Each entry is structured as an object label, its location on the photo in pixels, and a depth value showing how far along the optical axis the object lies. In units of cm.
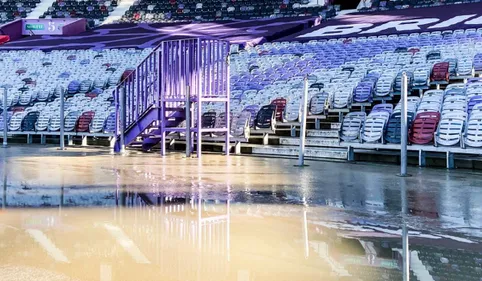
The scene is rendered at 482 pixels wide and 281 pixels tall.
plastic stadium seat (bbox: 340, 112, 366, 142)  1232
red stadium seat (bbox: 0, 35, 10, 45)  3614
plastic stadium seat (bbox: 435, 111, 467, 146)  1073
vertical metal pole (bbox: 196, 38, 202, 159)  1352
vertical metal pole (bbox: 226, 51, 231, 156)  1393
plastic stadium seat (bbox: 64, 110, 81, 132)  1845
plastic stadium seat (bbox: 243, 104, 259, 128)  1492
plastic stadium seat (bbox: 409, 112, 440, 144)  1116
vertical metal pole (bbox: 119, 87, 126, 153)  1504
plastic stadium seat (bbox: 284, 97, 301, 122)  1482
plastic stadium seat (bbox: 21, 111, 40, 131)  1933
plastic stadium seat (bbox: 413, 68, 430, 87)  1523
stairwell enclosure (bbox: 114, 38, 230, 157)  1394
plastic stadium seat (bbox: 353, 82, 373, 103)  1493
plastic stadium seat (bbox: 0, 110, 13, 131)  2001
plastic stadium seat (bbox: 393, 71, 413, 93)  1520
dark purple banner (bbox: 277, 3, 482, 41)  2502
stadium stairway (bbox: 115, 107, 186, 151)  1455
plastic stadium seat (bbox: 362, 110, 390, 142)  1188
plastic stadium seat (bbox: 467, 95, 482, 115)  1141
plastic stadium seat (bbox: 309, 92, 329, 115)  1463
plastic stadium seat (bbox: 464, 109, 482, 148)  1039
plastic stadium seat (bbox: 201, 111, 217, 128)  1504
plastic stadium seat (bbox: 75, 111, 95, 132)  1804
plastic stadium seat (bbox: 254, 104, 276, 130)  1447
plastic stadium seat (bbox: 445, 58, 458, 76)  1573
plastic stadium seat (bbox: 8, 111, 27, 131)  1966
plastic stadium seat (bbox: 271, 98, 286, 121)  1514
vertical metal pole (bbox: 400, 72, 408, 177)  980
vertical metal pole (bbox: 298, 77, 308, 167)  1131
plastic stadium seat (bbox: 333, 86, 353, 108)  1491
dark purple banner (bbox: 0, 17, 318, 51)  2956
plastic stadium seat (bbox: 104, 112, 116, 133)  1738
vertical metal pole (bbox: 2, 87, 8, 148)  1760
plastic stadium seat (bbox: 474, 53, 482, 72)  1548
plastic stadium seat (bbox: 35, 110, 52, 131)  1900
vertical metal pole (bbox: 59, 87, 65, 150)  1600
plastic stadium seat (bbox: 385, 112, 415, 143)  1167
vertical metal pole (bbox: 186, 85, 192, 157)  1367
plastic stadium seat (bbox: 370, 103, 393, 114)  1254
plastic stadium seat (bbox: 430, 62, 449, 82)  1538
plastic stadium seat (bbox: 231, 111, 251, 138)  1430
